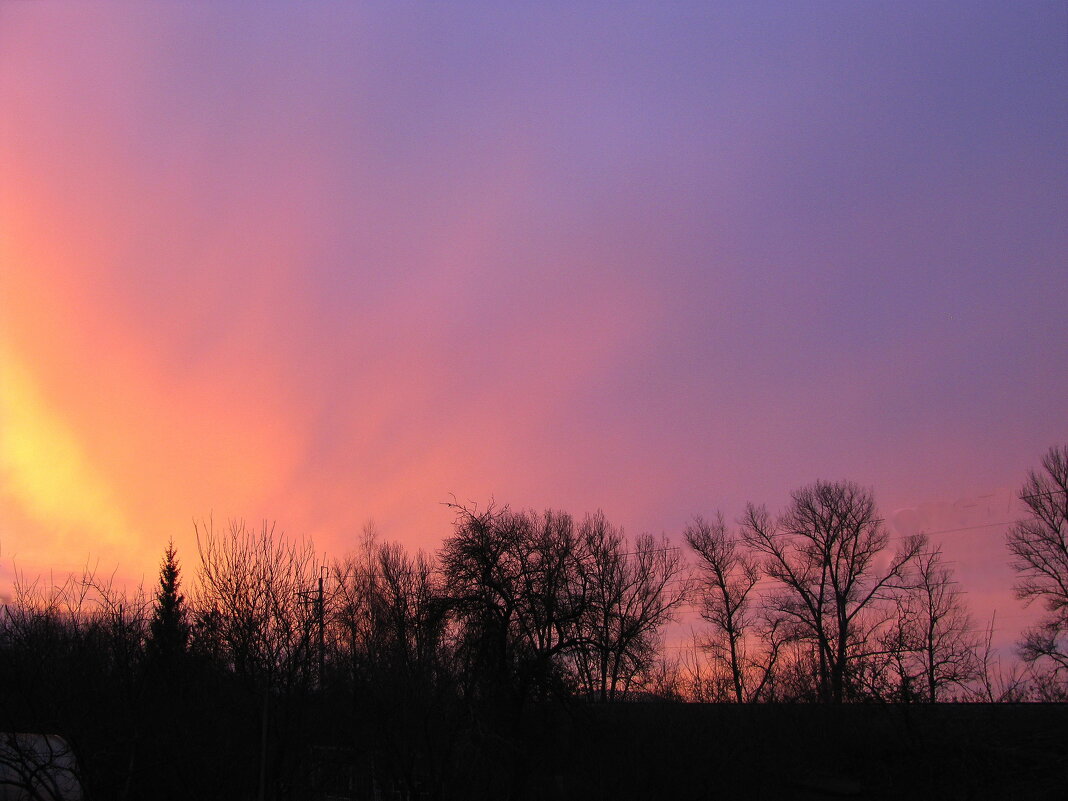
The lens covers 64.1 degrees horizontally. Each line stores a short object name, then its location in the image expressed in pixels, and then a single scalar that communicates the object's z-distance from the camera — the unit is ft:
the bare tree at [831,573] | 159.43
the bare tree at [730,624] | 158.51
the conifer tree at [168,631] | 76.89
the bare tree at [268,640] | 65.67
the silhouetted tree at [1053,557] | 129.18
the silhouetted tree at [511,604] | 103.35
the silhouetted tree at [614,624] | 111.14
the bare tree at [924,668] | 106.01
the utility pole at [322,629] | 71.77
